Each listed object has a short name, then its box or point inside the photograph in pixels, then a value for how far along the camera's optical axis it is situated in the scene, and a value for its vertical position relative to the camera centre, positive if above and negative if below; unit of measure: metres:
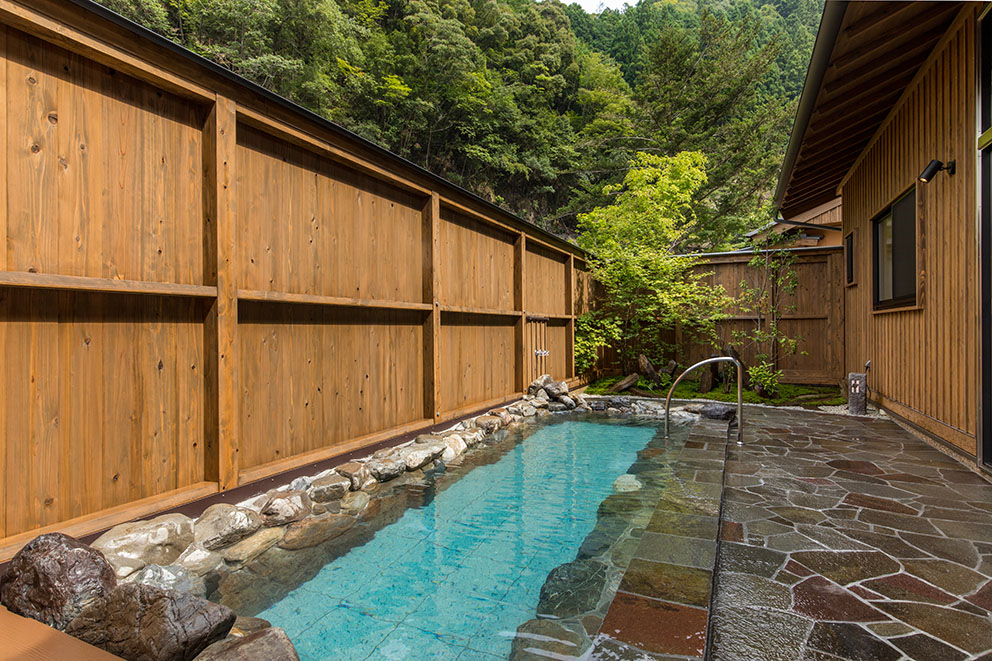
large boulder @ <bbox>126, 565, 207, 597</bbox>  2.11 -1.16
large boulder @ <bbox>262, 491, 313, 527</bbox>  2.84 -1.11
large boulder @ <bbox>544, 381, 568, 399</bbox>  7.24 -0.95
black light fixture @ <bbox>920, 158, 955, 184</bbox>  3.81 +1.32
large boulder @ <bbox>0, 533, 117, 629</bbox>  1.75 -0.97
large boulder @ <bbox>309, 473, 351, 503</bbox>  3.19 -1.11
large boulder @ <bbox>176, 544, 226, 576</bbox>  2.32 -1.16
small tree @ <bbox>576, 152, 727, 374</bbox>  8.74 +0.96
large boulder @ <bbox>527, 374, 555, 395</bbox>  7.25 -0.86
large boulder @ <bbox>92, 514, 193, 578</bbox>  2.11 -1.01
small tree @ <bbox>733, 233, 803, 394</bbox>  8.09 +0.43
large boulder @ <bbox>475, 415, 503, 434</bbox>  5.45 -1.12
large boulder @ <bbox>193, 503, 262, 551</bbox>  2.46 -1.07
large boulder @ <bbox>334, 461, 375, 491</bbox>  3.51 -1.10
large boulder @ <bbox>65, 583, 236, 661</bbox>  1.54 -1.02
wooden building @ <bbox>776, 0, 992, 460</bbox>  3.40 +1.35
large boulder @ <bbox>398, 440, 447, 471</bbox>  4.02 -1.11
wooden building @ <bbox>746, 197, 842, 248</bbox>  8.24 +2.23
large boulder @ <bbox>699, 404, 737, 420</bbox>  6.10 -1.11
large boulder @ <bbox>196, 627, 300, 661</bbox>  1.50 -1.05
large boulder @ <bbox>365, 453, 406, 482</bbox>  3.74 -1.12
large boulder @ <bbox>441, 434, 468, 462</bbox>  4.49 -1.18
